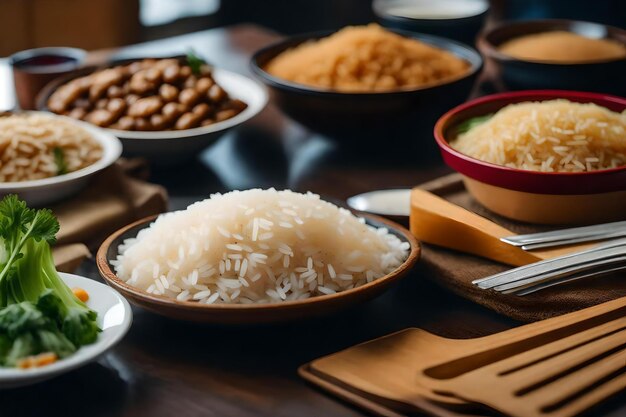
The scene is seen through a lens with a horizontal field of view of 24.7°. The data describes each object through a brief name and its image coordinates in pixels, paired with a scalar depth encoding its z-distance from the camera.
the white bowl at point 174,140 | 1.17
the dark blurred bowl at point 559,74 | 1.25
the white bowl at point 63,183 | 1.07
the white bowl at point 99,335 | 0.85
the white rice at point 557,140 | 1.02
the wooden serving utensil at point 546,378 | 0.84
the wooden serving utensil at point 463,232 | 1.00
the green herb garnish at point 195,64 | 1.25
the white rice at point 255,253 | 0.93
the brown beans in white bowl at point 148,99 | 1.20
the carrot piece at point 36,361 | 0.85
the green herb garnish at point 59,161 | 1.11
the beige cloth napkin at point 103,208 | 1.07
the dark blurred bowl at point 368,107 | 1.21
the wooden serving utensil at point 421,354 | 0.87
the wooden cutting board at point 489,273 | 0.96
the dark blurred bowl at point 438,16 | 1.43
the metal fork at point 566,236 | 0.99
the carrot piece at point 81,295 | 0.92
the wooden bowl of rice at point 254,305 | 0.90
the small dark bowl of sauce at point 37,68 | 1.31
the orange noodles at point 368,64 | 1.24
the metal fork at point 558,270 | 0.96
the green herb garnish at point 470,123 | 1.11
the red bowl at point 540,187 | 1.01
